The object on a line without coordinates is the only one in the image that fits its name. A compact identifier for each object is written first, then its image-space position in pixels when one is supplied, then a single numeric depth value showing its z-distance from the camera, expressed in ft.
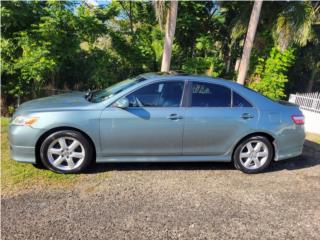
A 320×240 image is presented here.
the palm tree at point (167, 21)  24.25
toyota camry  12.36
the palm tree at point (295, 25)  29.40
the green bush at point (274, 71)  31.17
